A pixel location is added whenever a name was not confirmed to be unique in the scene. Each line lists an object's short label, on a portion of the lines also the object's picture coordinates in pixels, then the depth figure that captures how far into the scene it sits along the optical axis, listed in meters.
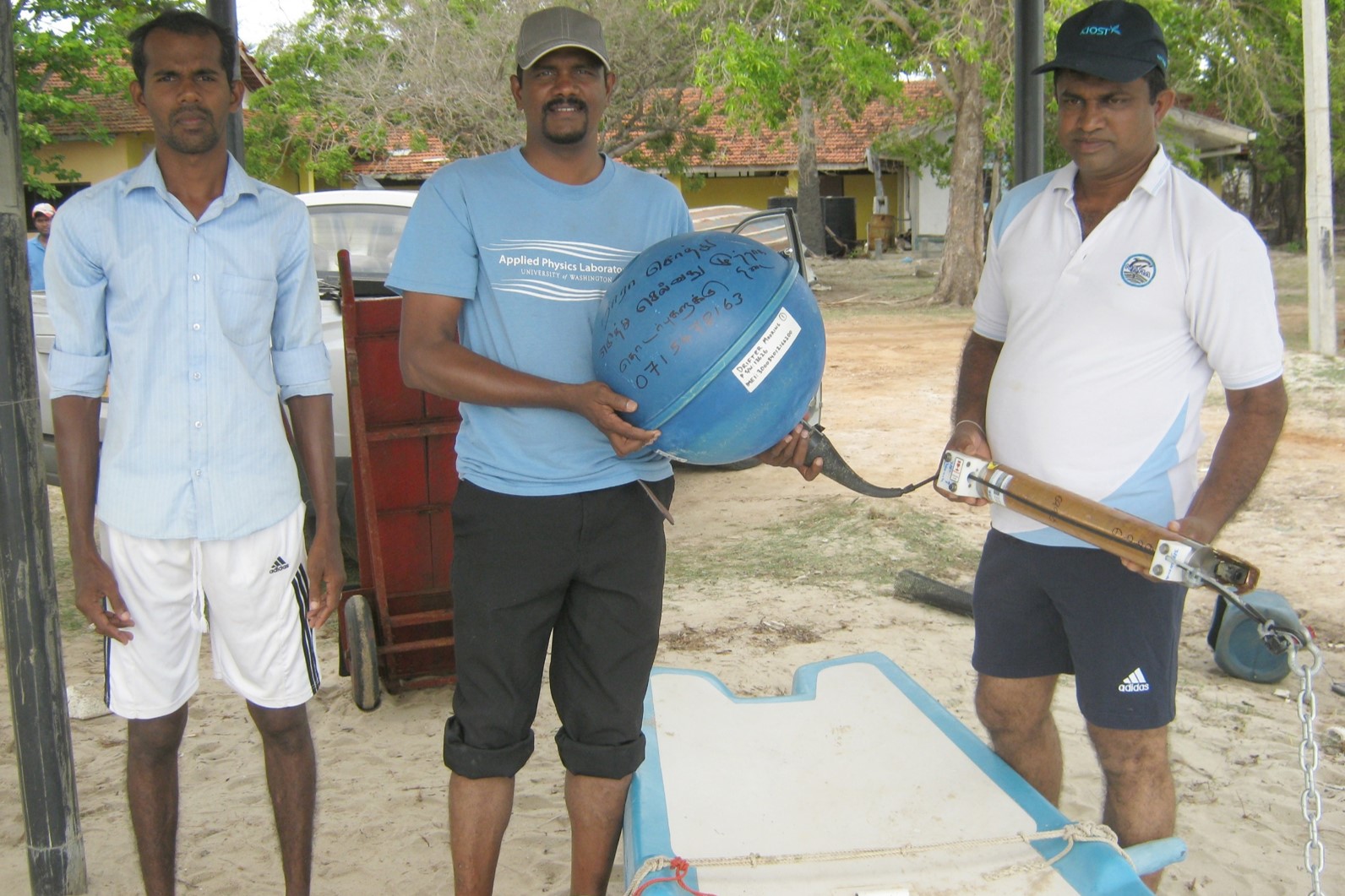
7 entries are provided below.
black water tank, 32.84
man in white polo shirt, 2.42
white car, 5.21
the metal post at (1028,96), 4.26
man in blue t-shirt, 2.38
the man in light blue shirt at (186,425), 2.46
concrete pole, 12.19
